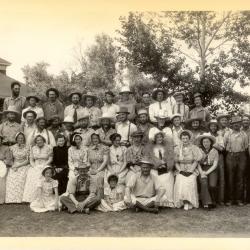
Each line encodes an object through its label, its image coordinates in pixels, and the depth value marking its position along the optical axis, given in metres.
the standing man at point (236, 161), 8.16
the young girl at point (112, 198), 7.79
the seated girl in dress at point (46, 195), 7.77
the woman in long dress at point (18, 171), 8.20
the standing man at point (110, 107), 8.86
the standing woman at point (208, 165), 8.03
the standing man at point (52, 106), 8.79
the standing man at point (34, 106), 8.77
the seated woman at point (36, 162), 8.12
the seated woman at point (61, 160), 8.12
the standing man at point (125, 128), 8.52
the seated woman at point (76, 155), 8.12
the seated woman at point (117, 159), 8.17
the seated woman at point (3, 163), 8.23
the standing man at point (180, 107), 8.72
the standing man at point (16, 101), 8.86
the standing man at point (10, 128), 8.54
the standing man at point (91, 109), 8.77
